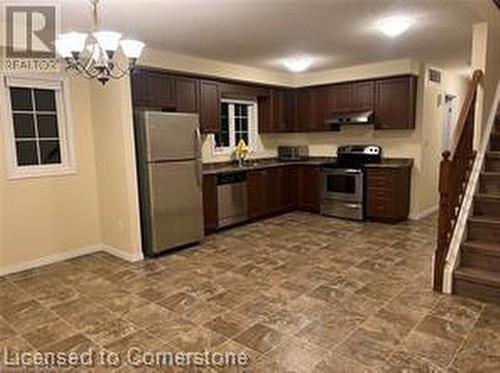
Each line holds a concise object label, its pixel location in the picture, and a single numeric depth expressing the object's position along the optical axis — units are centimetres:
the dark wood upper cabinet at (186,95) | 496
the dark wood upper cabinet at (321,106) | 639
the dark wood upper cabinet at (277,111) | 666
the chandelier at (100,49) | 242
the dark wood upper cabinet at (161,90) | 465
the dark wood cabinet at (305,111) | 661
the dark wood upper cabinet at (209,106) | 528
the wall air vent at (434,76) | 585
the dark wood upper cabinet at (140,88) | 443
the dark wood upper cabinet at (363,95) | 583
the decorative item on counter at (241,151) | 618
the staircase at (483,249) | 299
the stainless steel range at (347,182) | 578
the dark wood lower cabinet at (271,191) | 588
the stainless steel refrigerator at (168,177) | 415
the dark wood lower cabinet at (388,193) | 548
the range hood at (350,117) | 580
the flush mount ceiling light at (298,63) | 529
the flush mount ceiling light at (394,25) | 346
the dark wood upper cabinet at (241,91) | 576
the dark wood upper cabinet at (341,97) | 611
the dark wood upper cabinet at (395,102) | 548
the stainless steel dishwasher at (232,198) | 534
